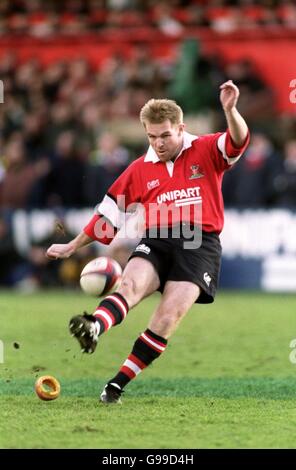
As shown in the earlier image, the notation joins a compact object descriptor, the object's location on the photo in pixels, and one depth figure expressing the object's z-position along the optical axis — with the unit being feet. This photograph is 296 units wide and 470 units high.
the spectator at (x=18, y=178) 54.24
